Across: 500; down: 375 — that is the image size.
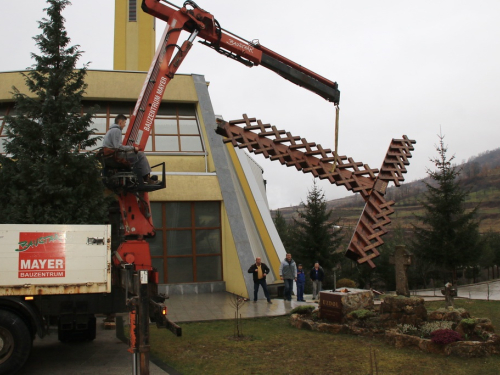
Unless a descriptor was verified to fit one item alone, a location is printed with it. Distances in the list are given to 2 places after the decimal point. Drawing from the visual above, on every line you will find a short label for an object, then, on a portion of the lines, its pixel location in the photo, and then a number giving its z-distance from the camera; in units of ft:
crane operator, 25.90
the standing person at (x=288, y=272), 48.96
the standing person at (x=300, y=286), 49.90
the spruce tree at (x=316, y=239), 85.71
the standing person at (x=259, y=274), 47.75
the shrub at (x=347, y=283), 55.21
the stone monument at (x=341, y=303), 34.68
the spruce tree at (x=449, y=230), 71.82
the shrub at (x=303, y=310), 38.44
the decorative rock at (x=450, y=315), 30.91
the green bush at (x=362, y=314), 33.40
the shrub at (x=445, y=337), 26.43
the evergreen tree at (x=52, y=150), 37.47
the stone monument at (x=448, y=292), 35.59
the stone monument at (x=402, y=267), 32.50
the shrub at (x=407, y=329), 29.71
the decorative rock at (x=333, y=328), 33.01
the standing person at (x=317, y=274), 53.52
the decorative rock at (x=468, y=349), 25.55
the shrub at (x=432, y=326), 28.89
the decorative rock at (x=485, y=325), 29.57
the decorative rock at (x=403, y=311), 30.89
